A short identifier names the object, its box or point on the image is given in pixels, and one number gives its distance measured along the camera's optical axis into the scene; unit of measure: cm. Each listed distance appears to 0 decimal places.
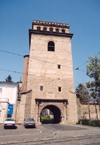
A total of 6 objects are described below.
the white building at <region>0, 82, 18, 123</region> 2089
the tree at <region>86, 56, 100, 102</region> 1995
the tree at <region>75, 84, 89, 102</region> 4422
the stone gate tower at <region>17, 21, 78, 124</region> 2212
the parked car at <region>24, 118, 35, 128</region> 1624
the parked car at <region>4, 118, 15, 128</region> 1552
